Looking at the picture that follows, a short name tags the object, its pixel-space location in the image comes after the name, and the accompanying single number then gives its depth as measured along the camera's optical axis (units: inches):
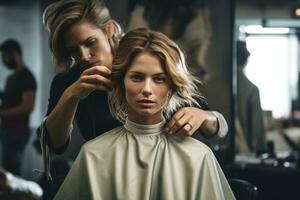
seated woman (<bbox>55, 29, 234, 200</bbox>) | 65.1
